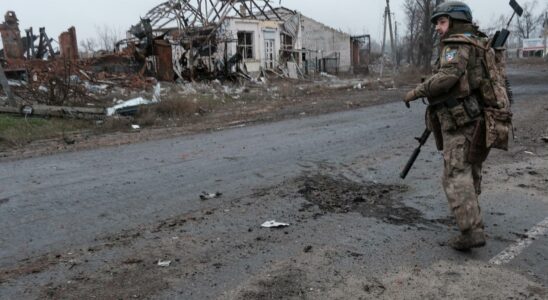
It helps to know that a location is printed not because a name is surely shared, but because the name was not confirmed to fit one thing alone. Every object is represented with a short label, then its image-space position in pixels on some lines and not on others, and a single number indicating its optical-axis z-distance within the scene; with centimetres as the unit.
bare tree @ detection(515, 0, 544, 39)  8394
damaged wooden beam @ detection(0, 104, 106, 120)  1182
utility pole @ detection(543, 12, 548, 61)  6446
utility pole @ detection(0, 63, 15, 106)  1223
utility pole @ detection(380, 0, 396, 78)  3270
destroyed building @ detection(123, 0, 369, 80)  2309
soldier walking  378
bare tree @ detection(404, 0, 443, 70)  3120
